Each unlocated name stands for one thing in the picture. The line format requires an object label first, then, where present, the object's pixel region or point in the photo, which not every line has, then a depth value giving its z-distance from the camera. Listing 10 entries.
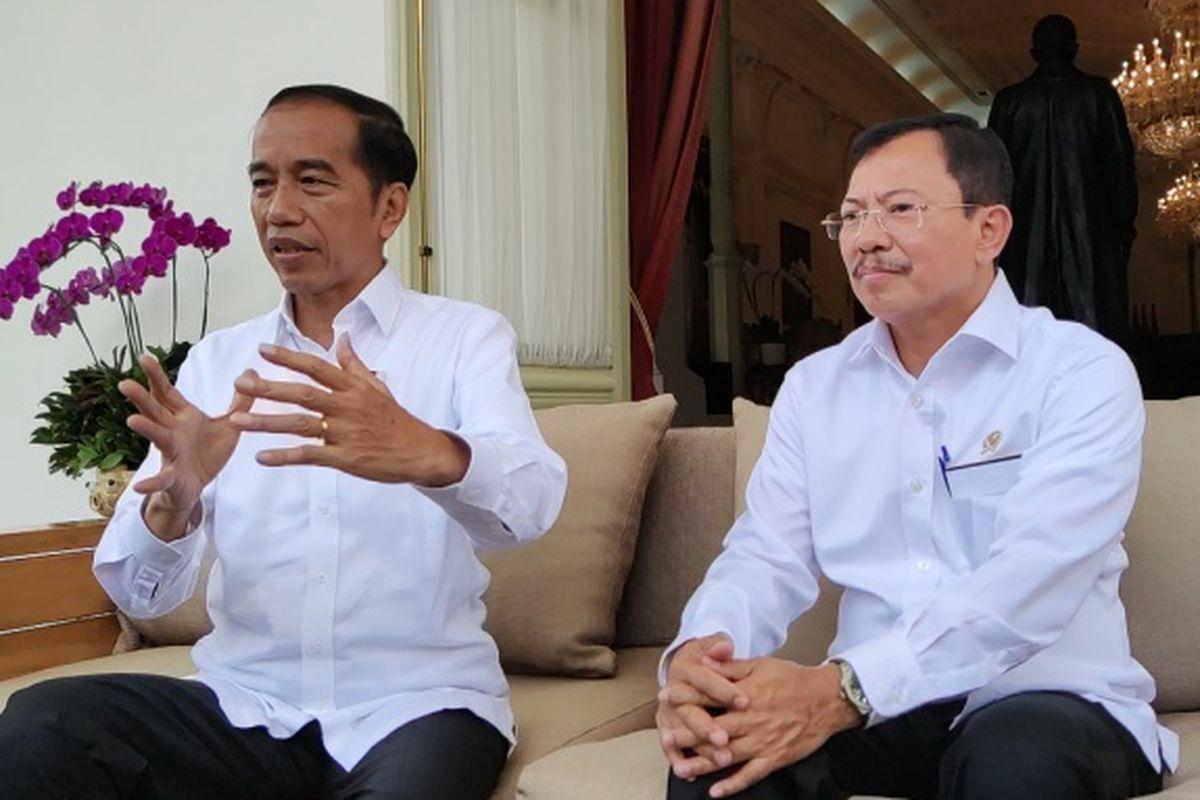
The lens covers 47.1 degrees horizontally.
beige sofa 1.52
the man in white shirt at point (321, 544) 1.42
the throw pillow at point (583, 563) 2.01
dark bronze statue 4.72
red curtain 4.00
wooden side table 2.36
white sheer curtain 3.29
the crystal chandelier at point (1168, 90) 6.83
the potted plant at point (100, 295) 2.75
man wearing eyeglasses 1.31
